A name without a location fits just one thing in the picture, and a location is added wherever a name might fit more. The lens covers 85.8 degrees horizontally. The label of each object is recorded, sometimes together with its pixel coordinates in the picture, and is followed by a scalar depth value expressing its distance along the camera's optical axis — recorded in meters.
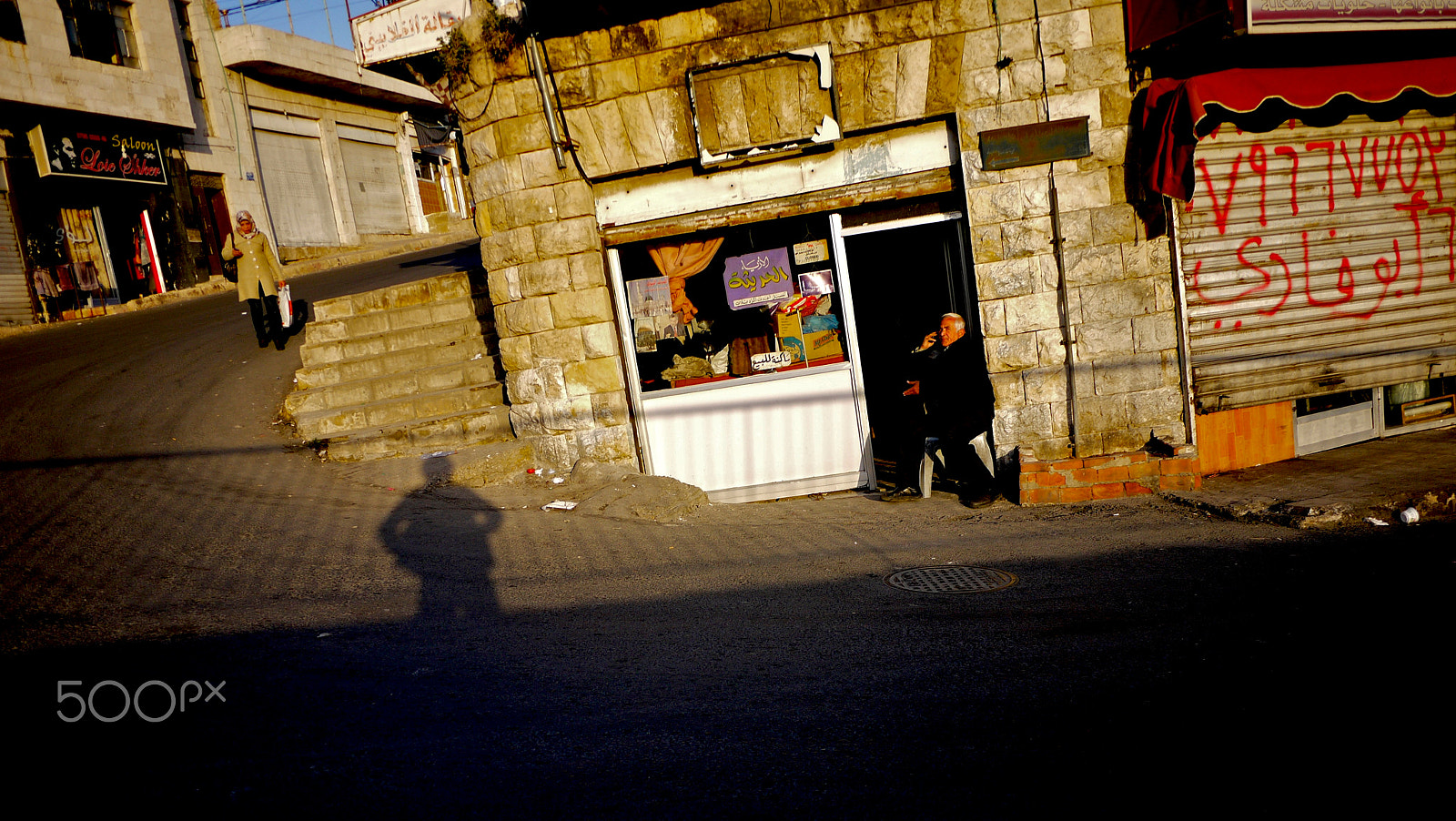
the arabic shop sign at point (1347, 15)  5.44
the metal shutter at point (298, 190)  24.55
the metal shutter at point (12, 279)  16.69
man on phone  6.70
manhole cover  4.60
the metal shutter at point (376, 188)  27.69
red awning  5.60
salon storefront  17.48
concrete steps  7.95
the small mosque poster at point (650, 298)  7.18
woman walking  10.77
